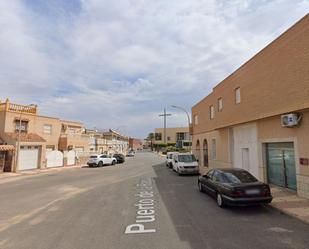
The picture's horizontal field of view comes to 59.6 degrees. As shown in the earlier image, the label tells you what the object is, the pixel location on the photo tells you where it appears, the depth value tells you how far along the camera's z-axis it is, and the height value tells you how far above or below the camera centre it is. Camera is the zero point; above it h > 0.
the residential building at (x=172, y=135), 105.12 +8.64
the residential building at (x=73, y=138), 37.53 +2.58
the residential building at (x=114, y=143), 67.25 +3.49
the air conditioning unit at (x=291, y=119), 11.57 +1.64
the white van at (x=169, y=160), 32.41 -0.56
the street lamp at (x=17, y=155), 28.07 -0.12
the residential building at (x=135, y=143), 127.99 +6.26
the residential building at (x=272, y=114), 11.45 +2.29
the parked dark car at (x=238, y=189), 9.57 -1.18
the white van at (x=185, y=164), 23.69 -0.69
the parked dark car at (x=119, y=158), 46.42 -0.44
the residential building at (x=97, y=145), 52.97 +2.23
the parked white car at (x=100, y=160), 38.56 -0.71
